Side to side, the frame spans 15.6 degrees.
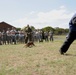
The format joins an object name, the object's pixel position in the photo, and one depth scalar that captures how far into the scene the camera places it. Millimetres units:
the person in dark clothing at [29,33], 23517
